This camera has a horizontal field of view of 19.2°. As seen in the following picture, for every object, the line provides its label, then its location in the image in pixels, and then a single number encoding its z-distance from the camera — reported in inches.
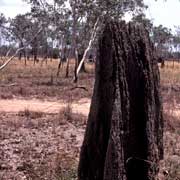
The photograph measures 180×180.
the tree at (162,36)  2238.3
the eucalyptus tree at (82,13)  1071.0
